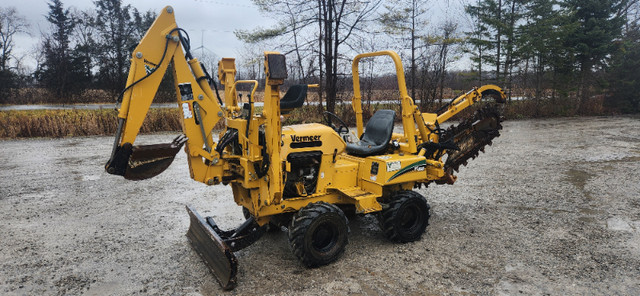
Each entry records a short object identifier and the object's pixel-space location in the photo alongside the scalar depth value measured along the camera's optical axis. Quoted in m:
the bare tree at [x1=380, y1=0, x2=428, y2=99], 15.70
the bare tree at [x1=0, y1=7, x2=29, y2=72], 35.01
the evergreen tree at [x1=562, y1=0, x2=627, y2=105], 21.08
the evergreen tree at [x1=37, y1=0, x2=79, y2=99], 32.50
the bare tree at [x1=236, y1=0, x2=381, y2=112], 15.55
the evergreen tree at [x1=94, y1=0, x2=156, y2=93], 33.47
